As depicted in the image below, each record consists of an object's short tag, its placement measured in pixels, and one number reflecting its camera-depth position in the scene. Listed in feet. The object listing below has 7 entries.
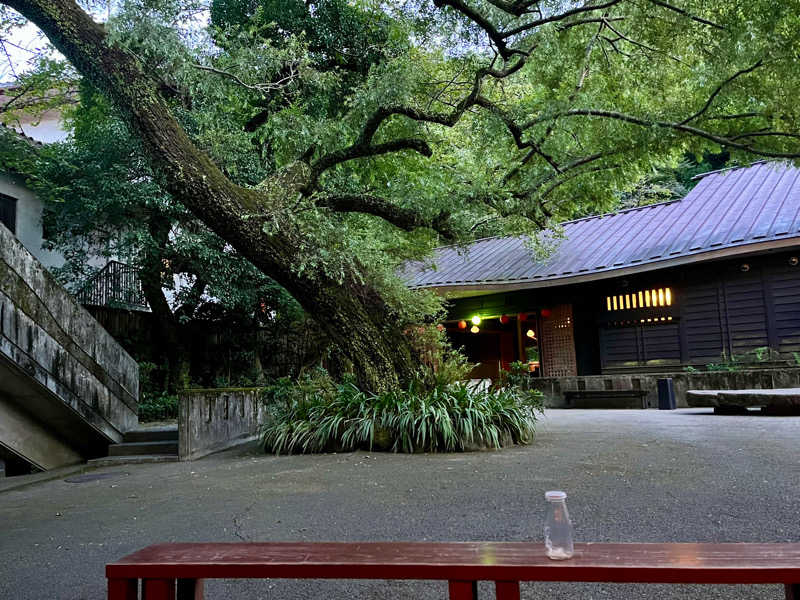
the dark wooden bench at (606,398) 41.81
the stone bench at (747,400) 29.48
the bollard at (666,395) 39.17
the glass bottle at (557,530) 6.73
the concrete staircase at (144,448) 26.94
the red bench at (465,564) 6.24
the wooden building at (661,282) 40.98
